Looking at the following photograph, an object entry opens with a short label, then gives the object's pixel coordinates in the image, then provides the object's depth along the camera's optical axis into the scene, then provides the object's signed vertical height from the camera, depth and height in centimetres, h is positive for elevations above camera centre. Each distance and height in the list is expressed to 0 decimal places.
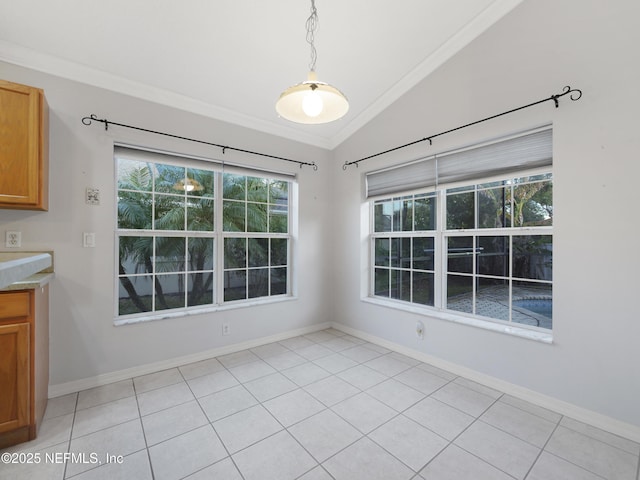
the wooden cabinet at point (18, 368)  183 -77
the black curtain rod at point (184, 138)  256 +102
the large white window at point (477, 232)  249 +9
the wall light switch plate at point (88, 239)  254 +1
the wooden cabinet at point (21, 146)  208 +66
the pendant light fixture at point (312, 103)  157 +77
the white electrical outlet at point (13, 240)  226 +1
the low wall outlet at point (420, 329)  312 -90
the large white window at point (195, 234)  288 +7
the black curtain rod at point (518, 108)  217 +104
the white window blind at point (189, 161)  277 +81
